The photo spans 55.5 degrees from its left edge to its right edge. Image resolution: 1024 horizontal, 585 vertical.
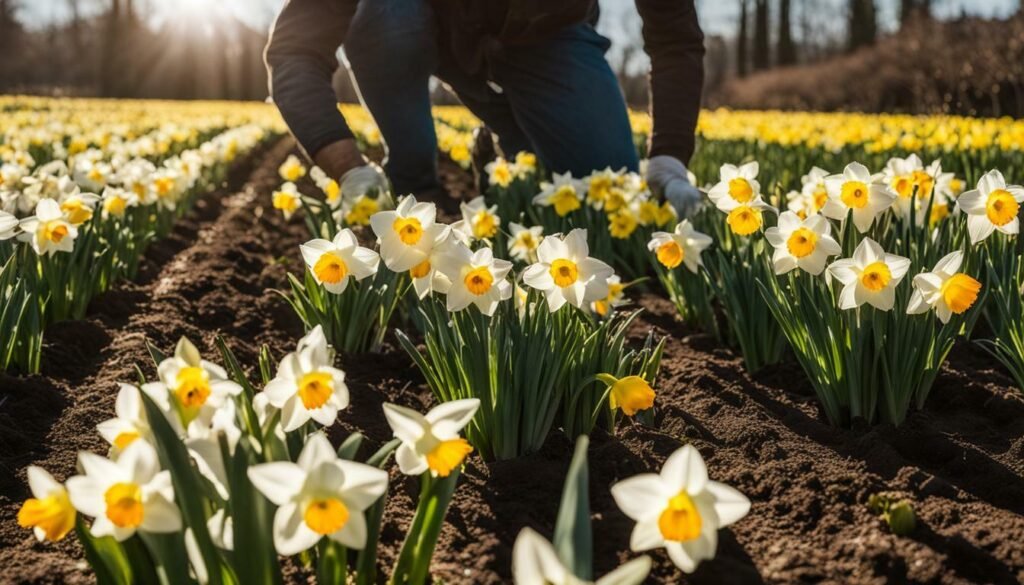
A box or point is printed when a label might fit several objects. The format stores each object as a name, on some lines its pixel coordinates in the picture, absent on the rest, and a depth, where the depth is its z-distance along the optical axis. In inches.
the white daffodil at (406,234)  70.4
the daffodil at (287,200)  137.0
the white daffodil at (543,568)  36.8
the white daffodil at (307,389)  51.2
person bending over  142.4
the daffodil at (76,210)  104.3
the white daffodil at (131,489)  44.1
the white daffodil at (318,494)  43.1
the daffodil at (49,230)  94.3
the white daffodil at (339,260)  70.7
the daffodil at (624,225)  128.8
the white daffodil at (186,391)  50.3
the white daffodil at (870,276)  71.2
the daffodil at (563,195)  137.6
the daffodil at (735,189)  89.4
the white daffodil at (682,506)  42.7
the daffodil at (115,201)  130.6
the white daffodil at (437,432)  48.0
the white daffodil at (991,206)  80.0
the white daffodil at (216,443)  47.7
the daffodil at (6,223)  80.9
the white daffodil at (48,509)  44.4
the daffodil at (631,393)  63.6
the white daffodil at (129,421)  49.9
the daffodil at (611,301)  92.2
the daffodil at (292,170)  178.5
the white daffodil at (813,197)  93.7
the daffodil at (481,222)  103.5
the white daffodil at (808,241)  76.9
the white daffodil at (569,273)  70.2
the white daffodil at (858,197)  81.0
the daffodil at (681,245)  91.7
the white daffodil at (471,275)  70.0
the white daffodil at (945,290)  69.3
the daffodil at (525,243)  104.1
